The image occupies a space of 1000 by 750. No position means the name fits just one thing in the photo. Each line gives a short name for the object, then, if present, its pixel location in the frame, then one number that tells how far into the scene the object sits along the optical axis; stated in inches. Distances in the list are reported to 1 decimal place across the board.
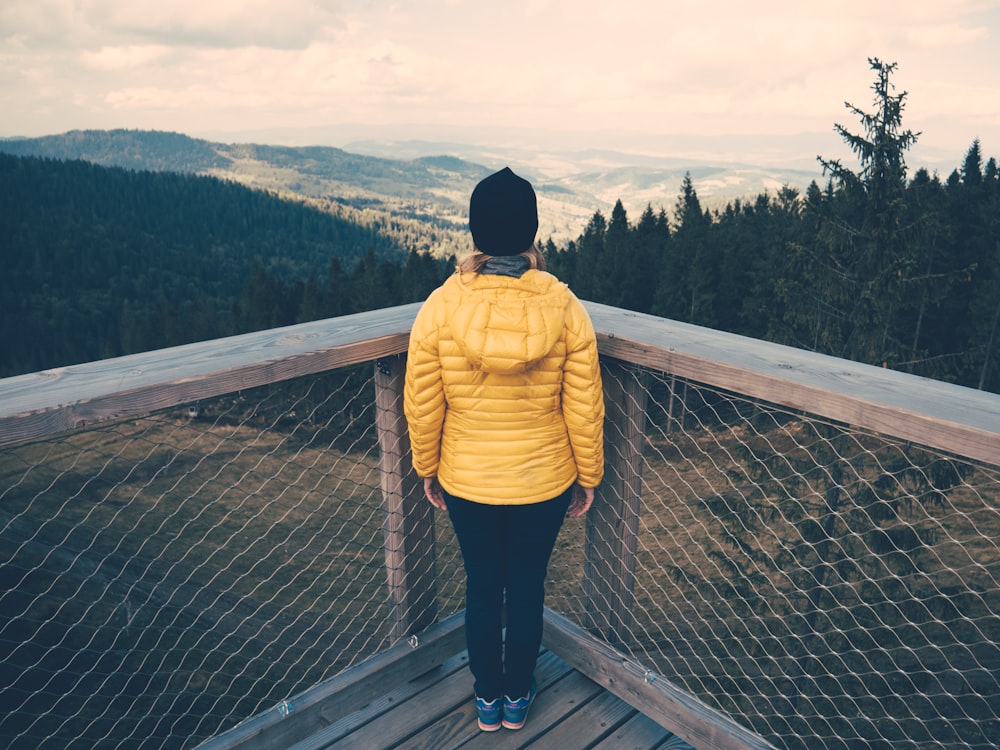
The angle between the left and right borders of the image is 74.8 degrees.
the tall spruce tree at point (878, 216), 416.8
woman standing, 76.1
